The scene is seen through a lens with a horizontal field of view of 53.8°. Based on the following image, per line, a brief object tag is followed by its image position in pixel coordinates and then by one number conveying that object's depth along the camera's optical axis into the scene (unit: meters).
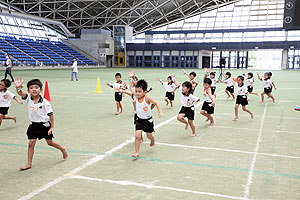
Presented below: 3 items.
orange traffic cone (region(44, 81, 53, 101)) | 12.88
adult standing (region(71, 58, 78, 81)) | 23.66
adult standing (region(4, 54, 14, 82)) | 21.45
